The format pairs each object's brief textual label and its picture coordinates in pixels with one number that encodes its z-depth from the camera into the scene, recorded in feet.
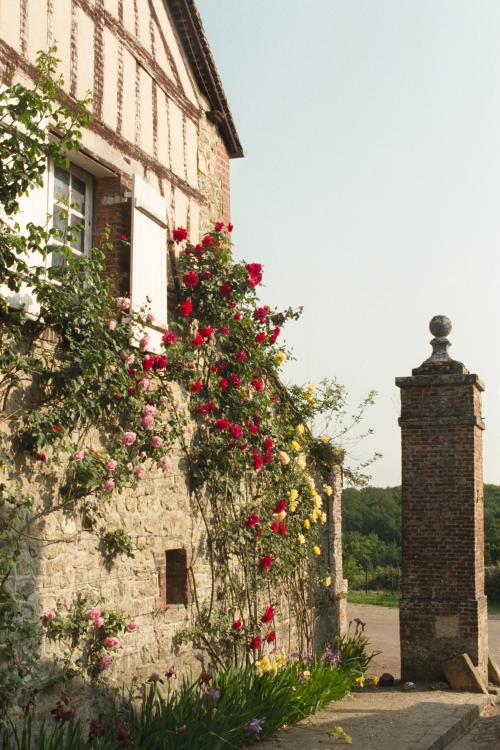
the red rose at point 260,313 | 30.60
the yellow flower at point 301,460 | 33.58
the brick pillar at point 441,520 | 35.81
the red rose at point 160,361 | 23.90
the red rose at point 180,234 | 27.17
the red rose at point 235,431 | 28.55
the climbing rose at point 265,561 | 30.40
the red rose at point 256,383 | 30.42
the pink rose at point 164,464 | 24.76
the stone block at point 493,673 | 37.11
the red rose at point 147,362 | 23.58
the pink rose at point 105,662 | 21.86
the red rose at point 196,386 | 26.84
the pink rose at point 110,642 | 22.07
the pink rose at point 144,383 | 23.63
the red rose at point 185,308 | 26.32
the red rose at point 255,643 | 28.91
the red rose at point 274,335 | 31.22
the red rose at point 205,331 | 27.32
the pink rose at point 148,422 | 24.12
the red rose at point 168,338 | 25.23
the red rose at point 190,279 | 27.30
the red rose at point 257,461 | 29.81
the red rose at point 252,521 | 29.50
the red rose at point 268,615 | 29.55
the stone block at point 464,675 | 34.53
